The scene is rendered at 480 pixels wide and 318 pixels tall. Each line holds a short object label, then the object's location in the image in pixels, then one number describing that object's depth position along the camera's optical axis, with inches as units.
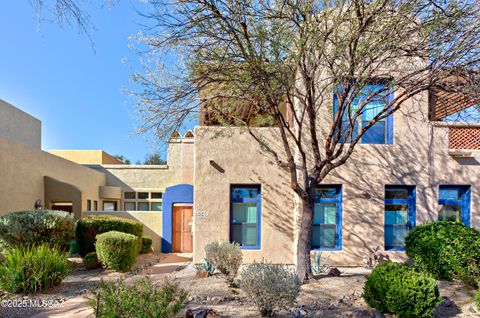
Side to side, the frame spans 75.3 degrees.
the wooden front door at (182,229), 542.4
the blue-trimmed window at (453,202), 376.8
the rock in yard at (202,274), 299.6
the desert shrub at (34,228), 301.3
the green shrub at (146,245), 474.3
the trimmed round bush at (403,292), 187.6
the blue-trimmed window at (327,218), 374.6
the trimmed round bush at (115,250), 331.9
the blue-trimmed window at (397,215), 375.6
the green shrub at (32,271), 245.1
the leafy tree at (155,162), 1155.3
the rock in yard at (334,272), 307.0
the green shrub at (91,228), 384.6
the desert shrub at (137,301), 137.6
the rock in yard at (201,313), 178.9
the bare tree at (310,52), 231.8
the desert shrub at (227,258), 282.4
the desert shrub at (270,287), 182.4
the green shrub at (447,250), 261.4
